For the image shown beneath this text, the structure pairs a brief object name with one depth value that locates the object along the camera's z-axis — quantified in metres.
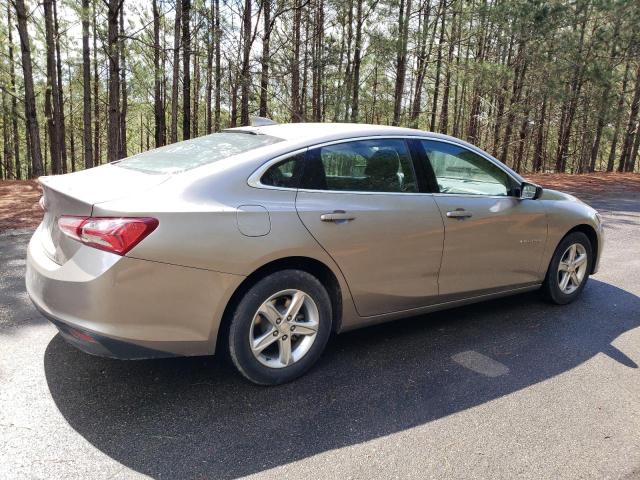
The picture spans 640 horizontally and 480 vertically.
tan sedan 2.56
